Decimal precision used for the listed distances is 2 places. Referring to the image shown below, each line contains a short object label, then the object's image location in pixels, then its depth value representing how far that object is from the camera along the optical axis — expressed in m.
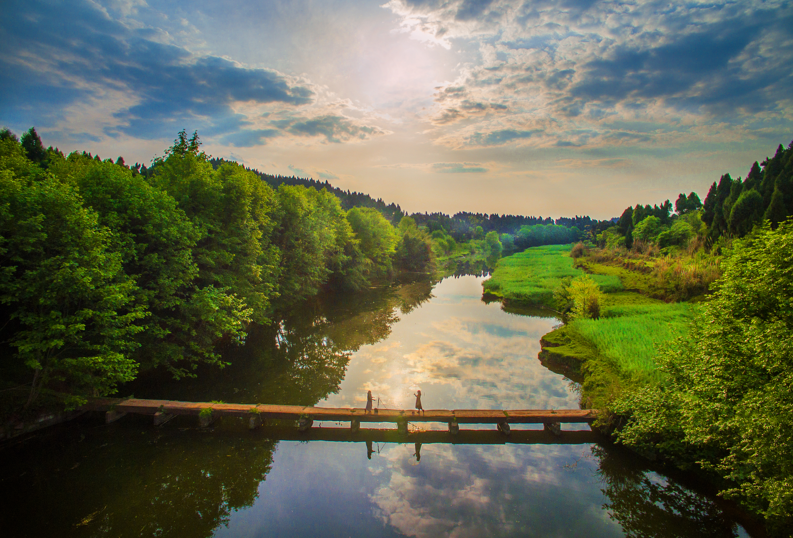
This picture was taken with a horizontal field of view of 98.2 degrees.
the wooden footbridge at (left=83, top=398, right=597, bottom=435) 15.46
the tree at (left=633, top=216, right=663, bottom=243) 58.48
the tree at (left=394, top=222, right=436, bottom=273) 80.69
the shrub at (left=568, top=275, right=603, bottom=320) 29.06
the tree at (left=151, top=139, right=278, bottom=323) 23.08
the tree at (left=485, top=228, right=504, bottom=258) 153.60
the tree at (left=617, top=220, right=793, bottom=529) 7.91
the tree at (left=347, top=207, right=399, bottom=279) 63.22
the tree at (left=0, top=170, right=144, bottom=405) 12.98
